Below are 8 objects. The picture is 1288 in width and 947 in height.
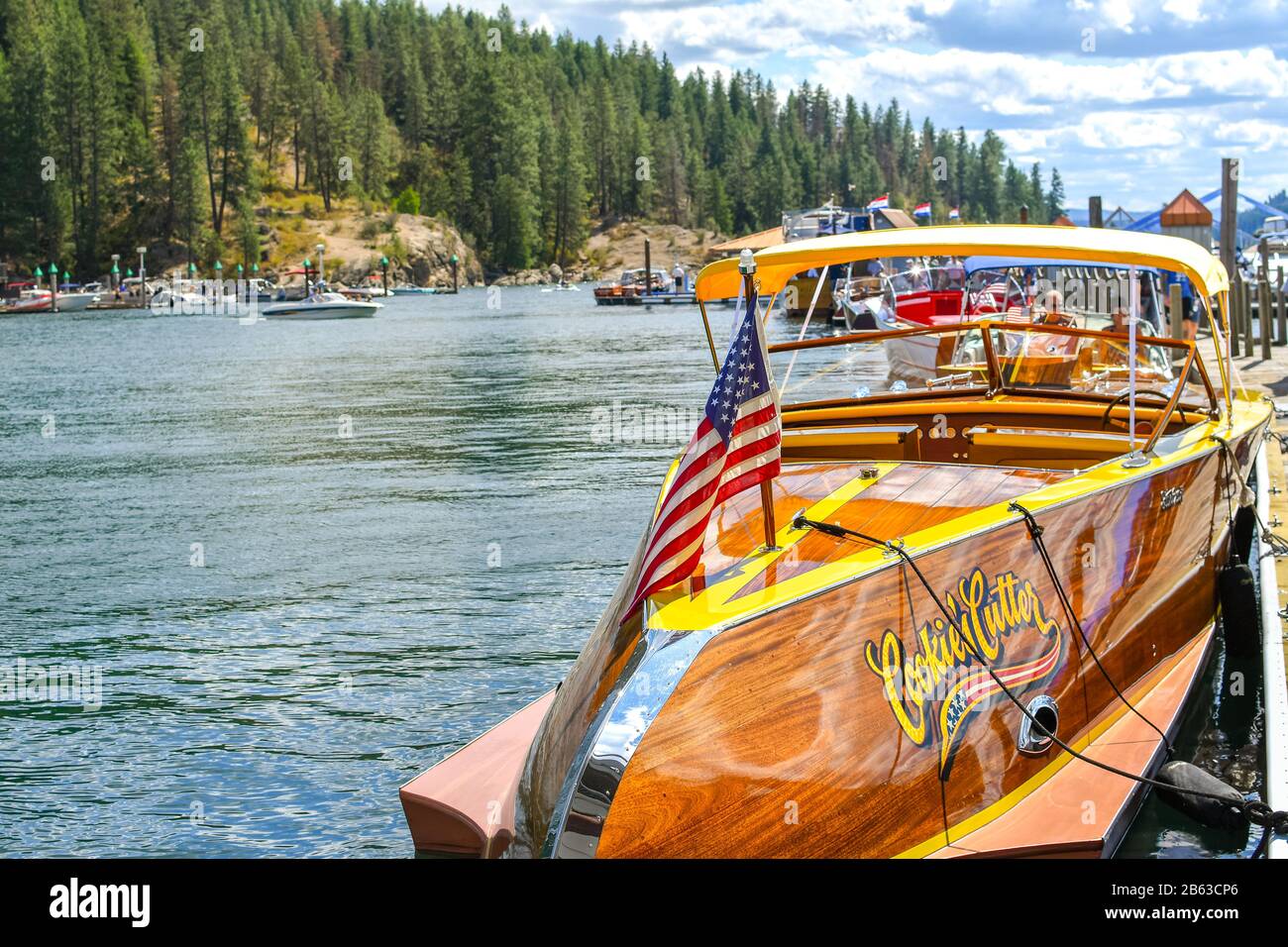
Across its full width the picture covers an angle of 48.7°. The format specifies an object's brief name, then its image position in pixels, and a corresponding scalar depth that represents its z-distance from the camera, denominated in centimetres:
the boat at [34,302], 9581
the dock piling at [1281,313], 3389
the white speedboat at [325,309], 7906
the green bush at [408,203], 14738
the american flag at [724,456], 510
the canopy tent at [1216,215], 6462
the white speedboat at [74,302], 9850
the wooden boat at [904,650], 466
